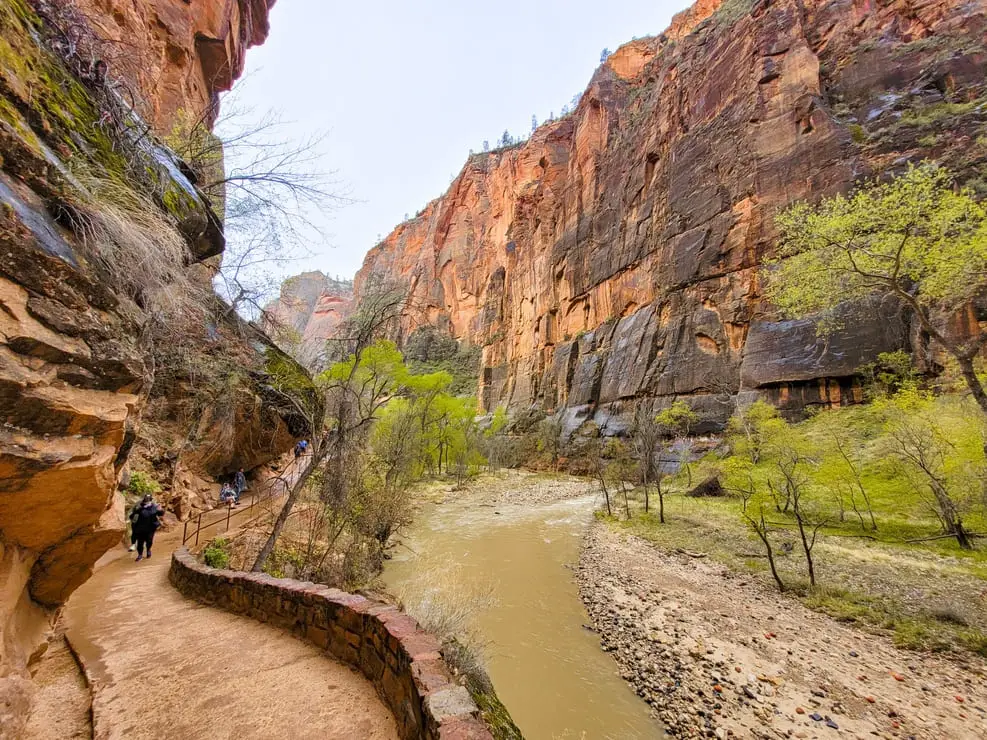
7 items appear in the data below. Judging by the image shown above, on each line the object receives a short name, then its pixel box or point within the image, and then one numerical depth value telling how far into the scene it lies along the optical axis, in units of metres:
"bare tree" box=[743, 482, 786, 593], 9.06
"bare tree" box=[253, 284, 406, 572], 7.43
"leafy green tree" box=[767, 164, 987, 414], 8.19
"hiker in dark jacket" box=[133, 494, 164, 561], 8.37
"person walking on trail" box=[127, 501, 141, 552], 8.38
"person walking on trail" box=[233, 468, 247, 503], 15.01
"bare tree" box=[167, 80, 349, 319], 5.51
